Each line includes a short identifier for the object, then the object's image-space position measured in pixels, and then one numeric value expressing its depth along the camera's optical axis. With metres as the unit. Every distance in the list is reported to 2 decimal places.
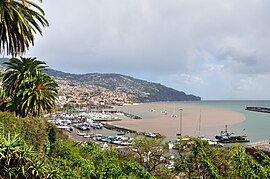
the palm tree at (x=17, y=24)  8.35
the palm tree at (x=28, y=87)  19.22
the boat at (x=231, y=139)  50.12
